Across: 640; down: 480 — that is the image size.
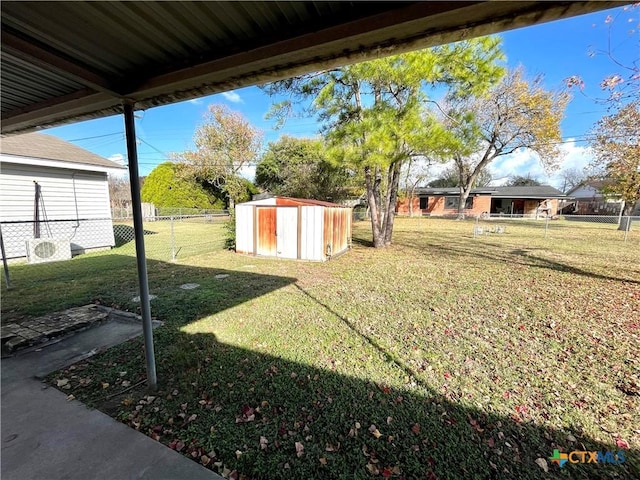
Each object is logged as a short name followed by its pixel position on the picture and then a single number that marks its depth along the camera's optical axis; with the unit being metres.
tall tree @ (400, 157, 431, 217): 26.96
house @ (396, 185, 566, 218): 31.33
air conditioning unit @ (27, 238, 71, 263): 7.40
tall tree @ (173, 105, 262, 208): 22.34
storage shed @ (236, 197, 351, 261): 8.34
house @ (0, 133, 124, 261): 7.42
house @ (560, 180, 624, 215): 31.34
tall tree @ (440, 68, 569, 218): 19.69
